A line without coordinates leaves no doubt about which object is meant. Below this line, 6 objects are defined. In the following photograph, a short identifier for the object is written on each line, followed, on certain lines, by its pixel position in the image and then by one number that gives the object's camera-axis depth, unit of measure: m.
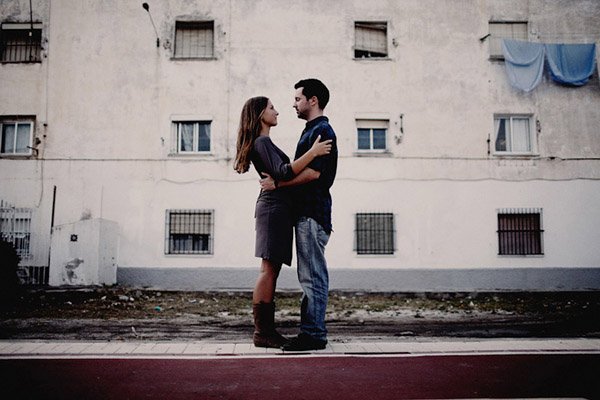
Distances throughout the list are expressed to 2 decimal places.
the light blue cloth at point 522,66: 14.30
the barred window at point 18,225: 13.96
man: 3.71
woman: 3.73
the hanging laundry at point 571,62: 14.44
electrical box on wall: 12.70
